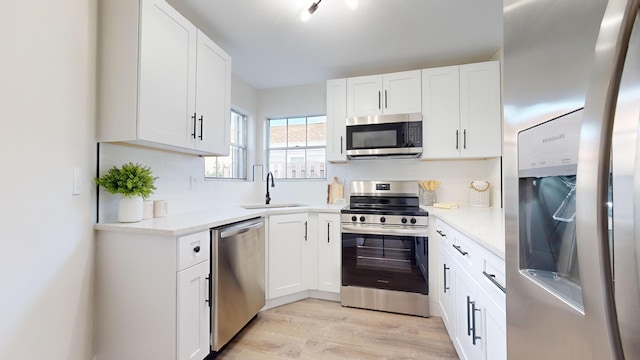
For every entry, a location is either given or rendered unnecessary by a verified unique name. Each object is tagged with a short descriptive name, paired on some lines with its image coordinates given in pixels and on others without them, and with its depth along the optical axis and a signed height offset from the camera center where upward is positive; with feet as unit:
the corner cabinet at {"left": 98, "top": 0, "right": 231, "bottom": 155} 4.91 +2.27
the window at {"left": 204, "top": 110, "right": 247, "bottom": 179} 9.48 +1.09
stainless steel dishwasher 5.44 -2.27
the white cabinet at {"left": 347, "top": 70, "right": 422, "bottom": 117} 8.76 +3.21
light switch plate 4.63 +0.05
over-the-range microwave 8.60 +1.68
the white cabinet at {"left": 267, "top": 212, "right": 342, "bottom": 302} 7.96 -2.26
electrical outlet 7.59 +0.03
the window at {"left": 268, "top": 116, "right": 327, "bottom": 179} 11.10 +1.65
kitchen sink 9.64 -0.88
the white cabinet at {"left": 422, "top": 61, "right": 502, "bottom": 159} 8.17 +2.43
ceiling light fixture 5.70 +3.97
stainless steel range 7.52 -2.32
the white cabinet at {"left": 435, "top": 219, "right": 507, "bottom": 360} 3.43 -1.96
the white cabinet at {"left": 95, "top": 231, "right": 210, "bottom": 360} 4.57 -2.11
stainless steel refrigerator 1.08 +0.04
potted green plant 4.96 -0.04
